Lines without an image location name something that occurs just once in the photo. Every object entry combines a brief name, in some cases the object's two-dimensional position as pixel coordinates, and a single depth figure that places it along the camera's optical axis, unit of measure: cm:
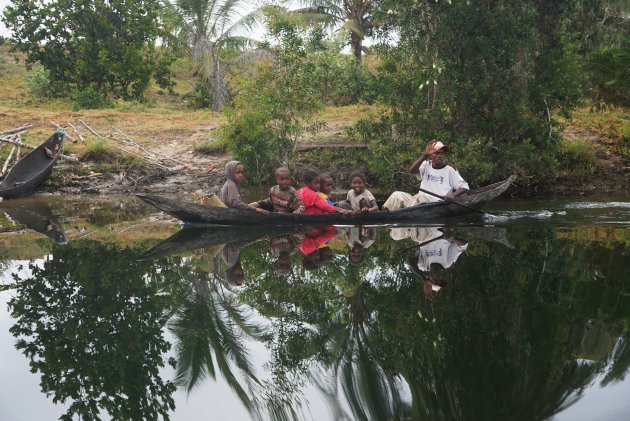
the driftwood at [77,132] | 1743
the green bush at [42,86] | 2273
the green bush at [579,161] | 1470
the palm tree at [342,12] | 2158
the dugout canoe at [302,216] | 1041
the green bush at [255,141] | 1449
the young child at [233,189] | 1057
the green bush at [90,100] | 2150
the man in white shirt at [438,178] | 1062
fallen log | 1574
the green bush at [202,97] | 2381
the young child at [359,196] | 1070
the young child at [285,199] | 1058
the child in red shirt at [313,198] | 1059
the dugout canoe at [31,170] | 1568
